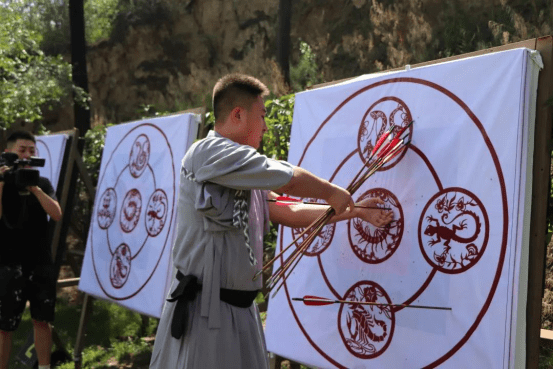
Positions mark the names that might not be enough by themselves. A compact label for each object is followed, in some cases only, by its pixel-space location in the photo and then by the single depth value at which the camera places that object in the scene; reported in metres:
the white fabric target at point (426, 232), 2.40
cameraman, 4.55
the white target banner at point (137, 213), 4.40
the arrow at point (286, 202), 2.85
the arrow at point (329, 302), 2.67
